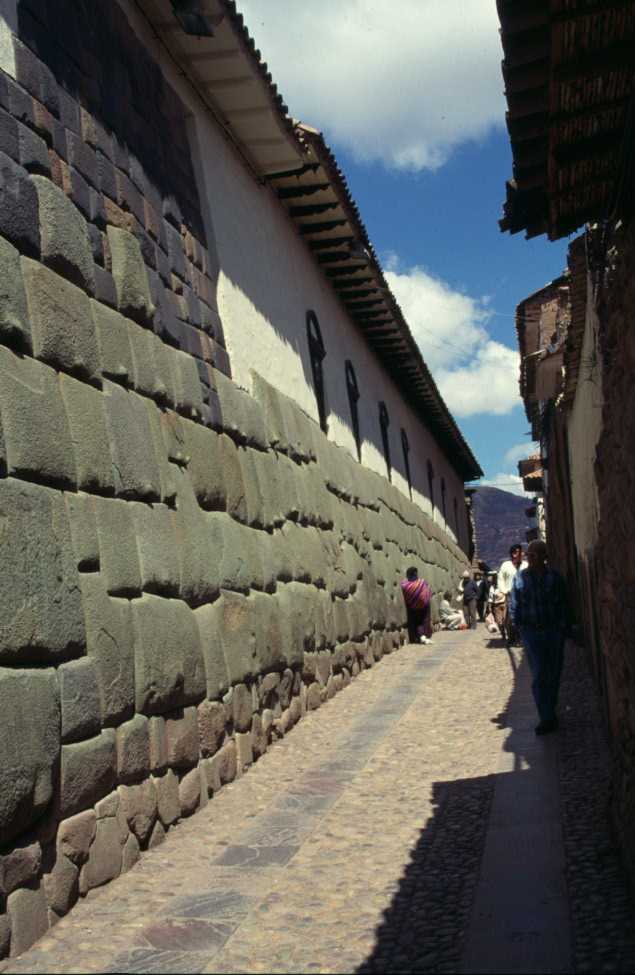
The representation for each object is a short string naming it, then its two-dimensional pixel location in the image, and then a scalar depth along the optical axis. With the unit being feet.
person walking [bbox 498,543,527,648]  43.88
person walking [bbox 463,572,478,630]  64.64
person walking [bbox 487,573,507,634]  46.88
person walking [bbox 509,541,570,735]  24.48
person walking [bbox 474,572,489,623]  69.53
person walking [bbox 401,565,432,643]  48.08
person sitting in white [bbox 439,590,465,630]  63.00
